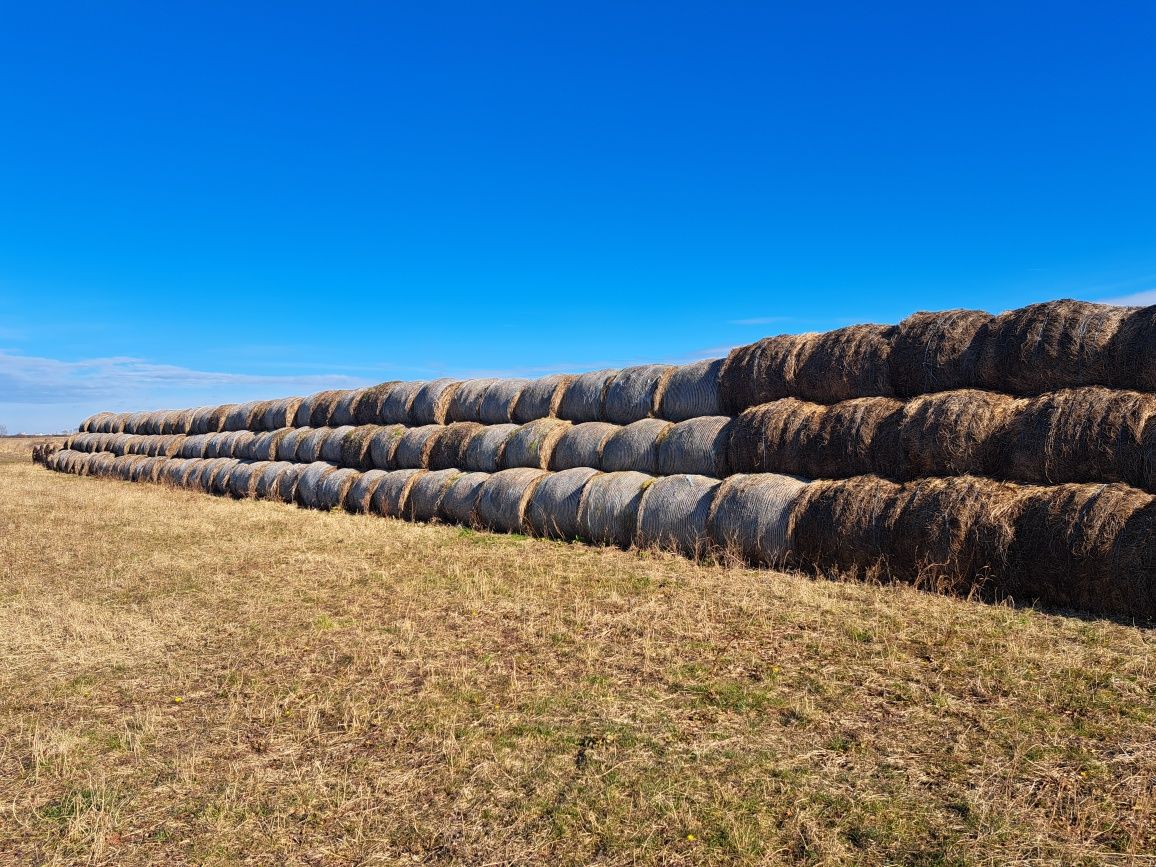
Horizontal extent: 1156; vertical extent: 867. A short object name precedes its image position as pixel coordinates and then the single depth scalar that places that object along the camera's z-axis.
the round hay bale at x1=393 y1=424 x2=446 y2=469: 14.85
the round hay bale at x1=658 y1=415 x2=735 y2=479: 10.45
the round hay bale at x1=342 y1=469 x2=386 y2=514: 15.04
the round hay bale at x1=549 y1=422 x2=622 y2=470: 12.02
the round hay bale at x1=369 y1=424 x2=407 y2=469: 15.56
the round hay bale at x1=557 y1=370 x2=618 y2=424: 12.73
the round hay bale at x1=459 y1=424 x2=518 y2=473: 13.41
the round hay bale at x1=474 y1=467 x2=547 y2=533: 12.09
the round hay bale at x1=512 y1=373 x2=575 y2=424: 13.43
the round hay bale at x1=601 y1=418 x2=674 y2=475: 11.27
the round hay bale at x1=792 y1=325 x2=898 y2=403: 9.26
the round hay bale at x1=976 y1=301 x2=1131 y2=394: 7.59
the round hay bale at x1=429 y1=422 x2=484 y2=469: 14.13
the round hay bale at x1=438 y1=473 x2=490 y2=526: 12.95
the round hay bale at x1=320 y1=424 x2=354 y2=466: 17.00
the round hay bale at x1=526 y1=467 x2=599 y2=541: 11.37
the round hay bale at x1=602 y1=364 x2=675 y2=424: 11.97
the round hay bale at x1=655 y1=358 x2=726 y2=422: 11.14
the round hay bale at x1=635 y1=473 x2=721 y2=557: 9.78
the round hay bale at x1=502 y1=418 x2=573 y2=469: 12.70
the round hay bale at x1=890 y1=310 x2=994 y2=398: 8.59
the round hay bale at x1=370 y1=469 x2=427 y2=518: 14.27
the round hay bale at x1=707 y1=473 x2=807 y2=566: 8.99
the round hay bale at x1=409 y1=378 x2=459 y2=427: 15.45
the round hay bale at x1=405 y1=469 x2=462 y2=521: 13.59
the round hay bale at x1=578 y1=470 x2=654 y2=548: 10.63
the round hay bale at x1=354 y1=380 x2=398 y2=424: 16.80
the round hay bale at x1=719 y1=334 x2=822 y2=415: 10.12
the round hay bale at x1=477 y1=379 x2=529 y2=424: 14.11
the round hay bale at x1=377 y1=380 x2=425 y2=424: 16.14
